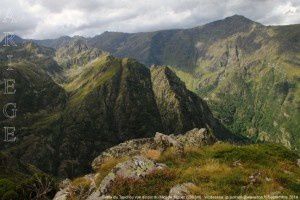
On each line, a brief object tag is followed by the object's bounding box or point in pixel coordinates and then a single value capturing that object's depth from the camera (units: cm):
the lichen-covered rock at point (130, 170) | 2652
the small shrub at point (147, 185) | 2480
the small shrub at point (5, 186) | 7534
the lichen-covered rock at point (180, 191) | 2338
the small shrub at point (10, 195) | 6374
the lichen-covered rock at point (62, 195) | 3347
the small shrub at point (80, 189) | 3151
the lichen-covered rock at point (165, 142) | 4121
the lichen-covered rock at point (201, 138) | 5122
